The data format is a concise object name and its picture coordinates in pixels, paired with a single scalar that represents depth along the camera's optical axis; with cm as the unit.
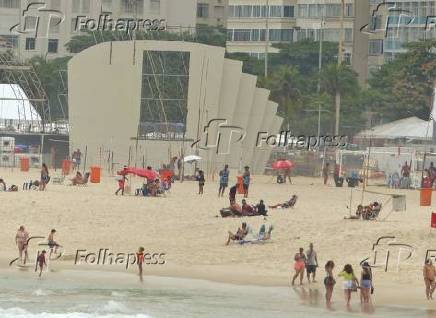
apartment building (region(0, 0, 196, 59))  11850
